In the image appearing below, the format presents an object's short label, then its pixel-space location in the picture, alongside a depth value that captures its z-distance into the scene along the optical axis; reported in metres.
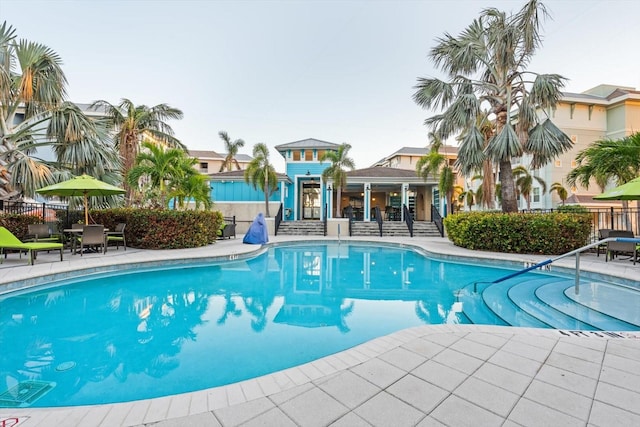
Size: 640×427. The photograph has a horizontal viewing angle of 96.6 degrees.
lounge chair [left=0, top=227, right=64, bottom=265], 6.96
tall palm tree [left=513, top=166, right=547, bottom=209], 20.73
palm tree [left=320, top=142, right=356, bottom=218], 18.83
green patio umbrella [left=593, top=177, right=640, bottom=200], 6.90
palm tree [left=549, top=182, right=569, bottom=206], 21.23
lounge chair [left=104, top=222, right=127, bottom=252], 9.86
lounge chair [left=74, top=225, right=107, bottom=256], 8.55
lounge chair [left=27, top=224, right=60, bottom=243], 8.79
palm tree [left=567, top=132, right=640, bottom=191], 8.63
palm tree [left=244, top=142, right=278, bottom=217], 18.08
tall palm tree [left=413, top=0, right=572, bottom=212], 9.53
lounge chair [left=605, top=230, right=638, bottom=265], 7.68
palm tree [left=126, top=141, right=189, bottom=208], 10.45
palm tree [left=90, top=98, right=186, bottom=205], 13.07
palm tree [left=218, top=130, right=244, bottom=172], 34.66
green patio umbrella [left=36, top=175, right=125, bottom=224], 8.16
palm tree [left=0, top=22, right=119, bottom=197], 8.70
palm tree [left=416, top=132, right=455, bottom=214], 15.73
